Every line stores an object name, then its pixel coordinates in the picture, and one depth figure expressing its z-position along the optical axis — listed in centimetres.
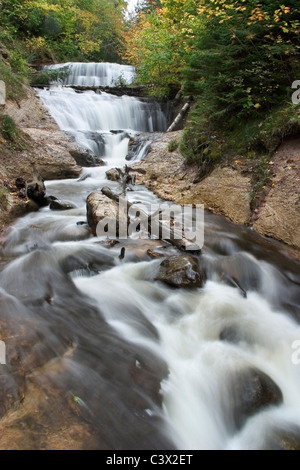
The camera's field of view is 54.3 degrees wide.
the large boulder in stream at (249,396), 255
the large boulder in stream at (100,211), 499
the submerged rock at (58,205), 610
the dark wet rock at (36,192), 601
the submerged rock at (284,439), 229
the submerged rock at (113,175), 829
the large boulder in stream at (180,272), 389
